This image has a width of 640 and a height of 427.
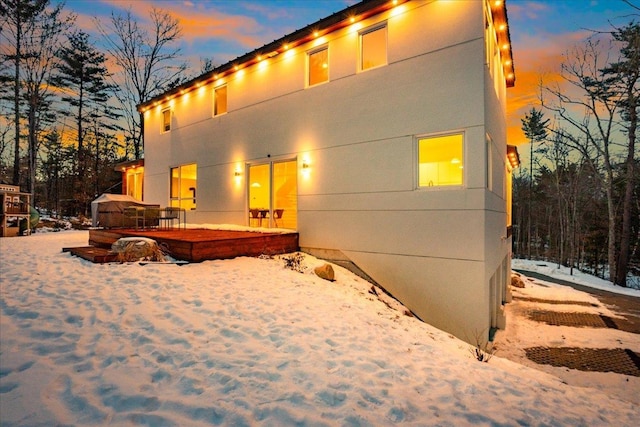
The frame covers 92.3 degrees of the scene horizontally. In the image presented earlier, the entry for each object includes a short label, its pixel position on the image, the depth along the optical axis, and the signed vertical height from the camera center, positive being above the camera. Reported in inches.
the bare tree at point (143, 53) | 753.6 +404.9
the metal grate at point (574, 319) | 308.0 -109.1
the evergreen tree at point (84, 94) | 823.1 +336.2
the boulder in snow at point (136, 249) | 239.5 -29.3
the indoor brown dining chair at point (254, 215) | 382.7 -1.8
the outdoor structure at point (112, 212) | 390.6 +0.5
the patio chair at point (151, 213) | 369.7 -0.4
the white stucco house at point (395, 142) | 231.0 +67.5
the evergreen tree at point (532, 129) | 1016.2 +294.3
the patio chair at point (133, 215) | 366.1 -3.1
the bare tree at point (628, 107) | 569.3 +212.8
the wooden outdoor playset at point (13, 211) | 458.3 +0.9
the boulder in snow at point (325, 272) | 255.3 -48.7
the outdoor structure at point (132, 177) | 592.4 +71.9
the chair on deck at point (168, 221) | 456.2 -12.3
